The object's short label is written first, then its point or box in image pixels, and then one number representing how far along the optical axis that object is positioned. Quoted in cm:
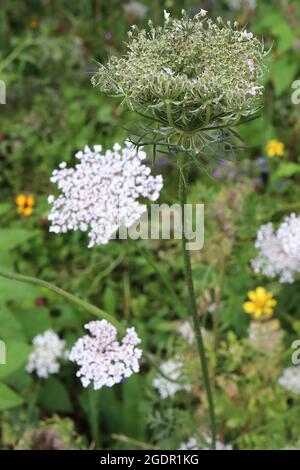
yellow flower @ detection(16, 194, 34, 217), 79
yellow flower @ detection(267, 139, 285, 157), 79
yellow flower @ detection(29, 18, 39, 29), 107
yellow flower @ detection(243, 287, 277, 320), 65
